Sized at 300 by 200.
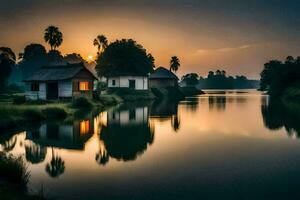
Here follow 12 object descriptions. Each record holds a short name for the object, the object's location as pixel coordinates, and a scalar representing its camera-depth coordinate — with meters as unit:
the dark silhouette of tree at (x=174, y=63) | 141.50
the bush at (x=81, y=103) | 45.62
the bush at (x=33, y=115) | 30.49
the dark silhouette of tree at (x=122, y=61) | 79.88
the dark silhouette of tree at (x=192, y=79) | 155.36
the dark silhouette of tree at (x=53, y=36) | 97.39
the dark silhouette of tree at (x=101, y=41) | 132.88
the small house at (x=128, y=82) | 79.06
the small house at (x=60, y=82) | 50.19
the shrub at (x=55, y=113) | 33.78
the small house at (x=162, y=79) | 101.63
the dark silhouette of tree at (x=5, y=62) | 71.06
